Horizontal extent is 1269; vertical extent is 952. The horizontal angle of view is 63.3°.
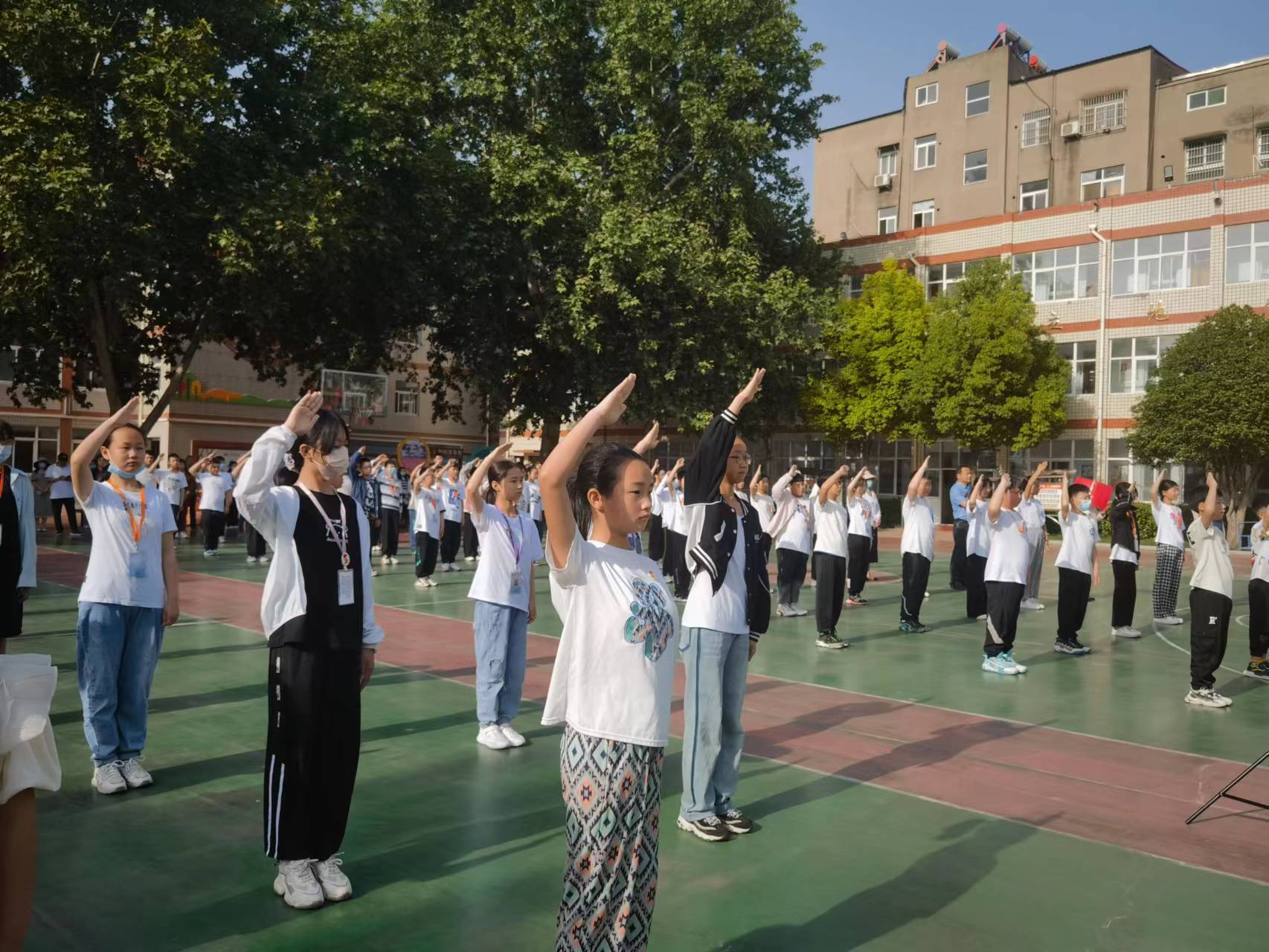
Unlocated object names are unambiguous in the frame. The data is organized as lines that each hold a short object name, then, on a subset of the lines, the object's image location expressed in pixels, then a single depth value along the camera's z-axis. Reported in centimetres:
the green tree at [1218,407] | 2712
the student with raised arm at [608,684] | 293
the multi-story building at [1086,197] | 3216
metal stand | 496
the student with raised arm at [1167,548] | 1120
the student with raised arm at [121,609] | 512
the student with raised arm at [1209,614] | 791
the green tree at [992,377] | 3112
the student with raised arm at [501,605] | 632
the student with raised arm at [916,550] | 1174
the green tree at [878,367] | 3250
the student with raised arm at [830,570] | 1045
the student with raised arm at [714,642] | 455
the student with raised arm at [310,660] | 391
